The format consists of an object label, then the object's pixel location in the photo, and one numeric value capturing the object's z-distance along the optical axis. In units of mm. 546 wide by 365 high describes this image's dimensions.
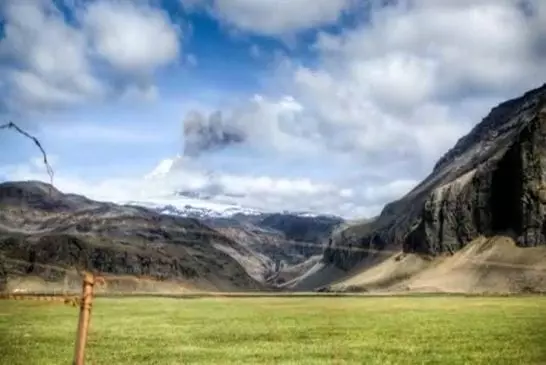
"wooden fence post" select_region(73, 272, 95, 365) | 12930
